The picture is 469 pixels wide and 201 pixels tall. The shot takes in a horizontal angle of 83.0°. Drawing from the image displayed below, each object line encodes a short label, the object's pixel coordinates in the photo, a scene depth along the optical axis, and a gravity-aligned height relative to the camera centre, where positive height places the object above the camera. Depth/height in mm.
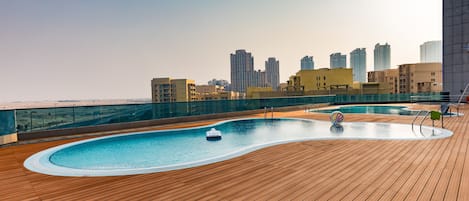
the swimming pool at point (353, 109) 15852 -927
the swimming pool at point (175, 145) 4355 -1228
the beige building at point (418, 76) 62344 +4286
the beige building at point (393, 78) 71662 +4329
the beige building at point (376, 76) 75625 +5145
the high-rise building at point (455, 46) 19297 +3466
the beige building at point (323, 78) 48906 +3080
